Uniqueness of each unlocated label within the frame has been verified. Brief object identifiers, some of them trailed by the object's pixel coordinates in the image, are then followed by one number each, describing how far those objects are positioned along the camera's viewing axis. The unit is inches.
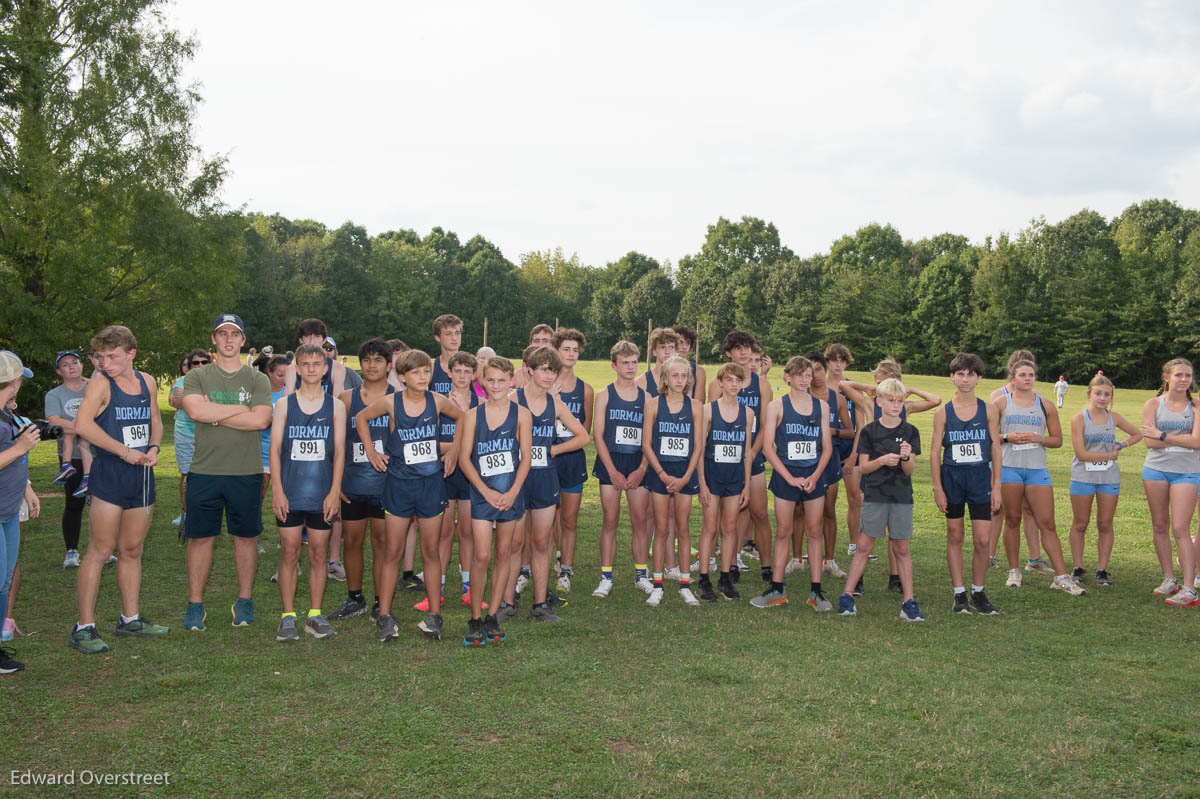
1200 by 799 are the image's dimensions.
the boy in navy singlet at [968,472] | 252.8
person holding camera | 180.9
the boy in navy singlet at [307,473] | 215.2
